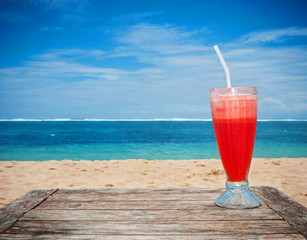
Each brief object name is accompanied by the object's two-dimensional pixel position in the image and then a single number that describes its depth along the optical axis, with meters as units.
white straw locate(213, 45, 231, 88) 0.54
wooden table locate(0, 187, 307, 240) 0.36
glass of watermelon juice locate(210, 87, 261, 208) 0.50
